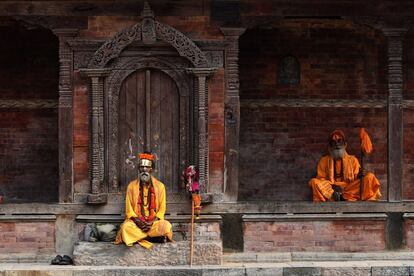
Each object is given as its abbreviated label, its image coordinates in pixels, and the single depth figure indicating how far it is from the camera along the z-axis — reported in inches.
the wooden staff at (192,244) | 642.2
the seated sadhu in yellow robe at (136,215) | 642.2
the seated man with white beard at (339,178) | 698.8
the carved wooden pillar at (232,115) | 679.1
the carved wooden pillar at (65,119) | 676.1
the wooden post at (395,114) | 685.9
